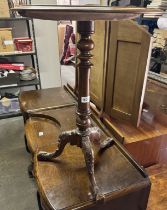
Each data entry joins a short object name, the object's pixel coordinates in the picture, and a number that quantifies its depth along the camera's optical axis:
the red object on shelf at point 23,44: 2.45
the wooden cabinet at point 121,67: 1.22
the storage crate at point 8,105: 2.61
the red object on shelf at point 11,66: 2.55
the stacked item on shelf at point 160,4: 2.07
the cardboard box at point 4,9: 2.24
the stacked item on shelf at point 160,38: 2.39
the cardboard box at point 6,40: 2.34
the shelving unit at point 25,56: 2.44
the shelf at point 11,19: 2.30
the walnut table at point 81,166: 0.85
